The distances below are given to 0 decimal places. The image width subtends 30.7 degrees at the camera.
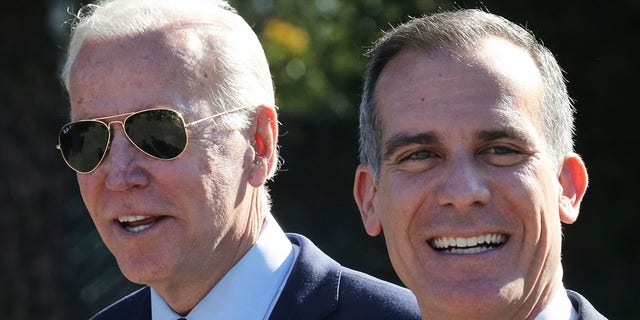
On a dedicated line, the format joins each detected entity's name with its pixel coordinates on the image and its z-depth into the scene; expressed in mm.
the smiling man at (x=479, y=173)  2910
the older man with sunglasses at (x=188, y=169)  3592
